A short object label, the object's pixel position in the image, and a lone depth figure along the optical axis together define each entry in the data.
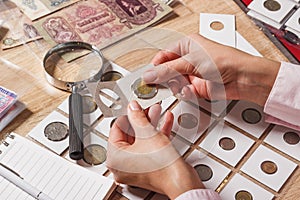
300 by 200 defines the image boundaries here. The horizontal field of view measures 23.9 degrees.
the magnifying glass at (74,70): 0.78
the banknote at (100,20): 0.88
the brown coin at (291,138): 0.78
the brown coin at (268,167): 0.75
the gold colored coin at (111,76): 0.82
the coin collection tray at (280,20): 0.87
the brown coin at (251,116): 0.79
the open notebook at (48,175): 0.72
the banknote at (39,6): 0.90
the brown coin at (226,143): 0.77
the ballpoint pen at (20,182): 0.72
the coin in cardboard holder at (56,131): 0.77
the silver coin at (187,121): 0.78
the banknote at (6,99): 0.78
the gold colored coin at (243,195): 0.73
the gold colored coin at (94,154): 0.75
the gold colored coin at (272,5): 0.91
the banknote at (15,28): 0.87
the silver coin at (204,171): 0.74
